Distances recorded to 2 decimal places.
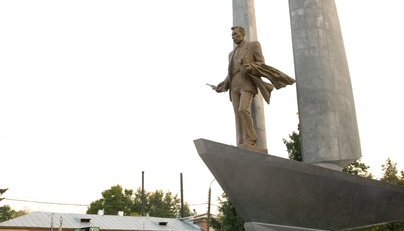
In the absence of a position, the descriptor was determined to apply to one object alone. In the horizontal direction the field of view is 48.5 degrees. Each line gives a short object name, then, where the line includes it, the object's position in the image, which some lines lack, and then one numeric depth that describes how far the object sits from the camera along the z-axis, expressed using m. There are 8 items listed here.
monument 7.21
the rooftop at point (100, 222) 42.76
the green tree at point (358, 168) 19.93
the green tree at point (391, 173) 24.12
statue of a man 8.22
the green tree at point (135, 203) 68.75
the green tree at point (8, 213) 74.19
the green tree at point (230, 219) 16.10
